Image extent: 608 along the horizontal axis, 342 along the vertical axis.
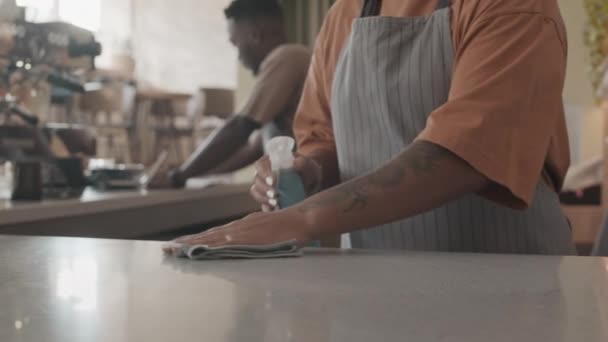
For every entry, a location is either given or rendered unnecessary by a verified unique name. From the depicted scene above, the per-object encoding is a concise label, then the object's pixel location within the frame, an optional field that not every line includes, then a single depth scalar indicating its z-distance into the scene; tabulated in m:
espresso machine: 1.83
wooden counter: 1.56
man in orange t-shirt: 0.99
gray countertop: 0.49
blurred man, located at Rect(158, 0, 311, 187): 2.39
